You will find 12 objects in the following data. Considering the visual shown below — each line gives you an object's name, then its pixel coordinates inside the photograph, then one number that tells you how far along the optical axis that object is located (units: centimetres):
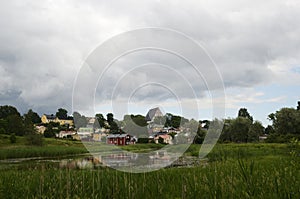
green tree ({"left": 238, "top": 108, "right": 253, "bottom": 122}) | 11169
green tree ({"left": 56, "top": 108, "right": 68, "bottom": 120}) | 10923
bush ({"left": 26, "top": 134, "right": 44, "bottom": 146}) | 4777
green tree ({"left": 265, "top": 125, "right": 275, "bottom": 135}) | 9721
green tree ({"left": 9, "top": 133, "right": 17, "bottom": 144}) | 4884
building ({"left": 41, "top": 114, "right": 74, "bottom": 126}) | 11382
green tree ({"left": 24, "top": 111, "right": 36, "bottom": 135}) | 5025
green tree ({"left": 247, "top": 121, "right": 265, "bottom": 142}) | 7212
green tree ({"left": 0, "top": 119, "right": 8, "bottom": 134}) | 5884
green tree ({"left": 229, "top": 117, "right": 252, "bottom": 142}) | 7269
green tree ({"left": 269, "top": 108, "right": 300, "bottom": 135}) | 6132
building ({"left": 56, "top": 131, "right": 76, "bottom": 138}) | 7019
